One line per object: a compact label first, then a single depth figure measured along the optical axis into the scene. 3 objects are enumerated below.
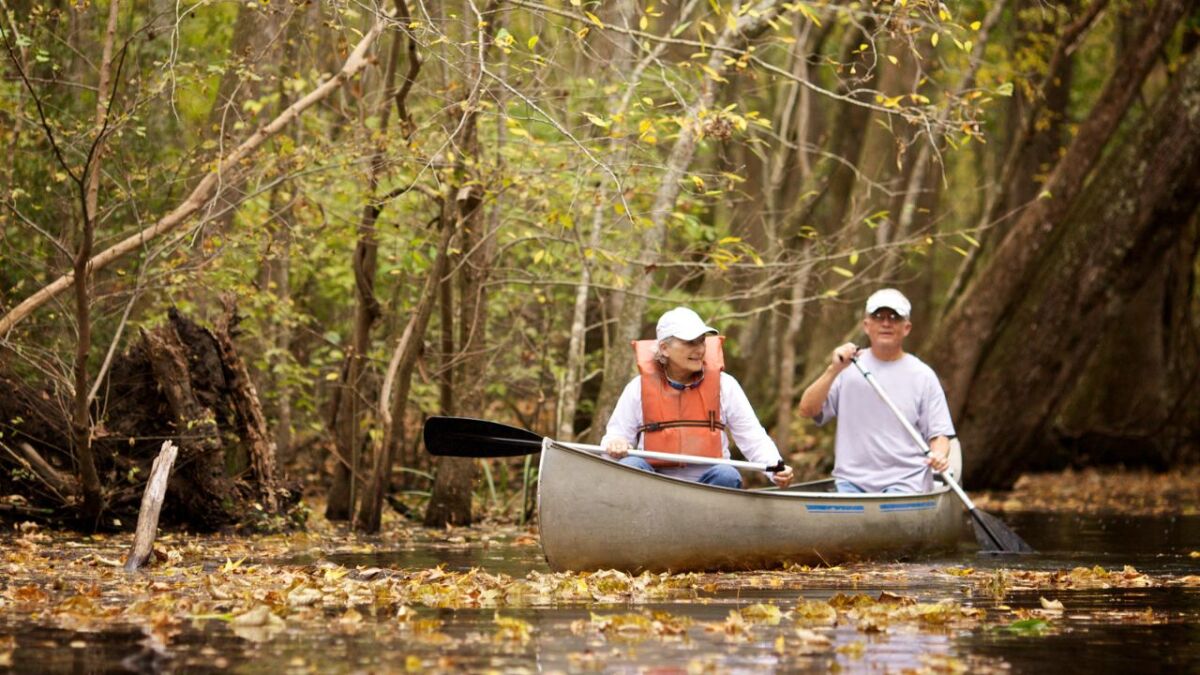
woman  17.39
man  19.98
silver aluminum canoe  15.80
